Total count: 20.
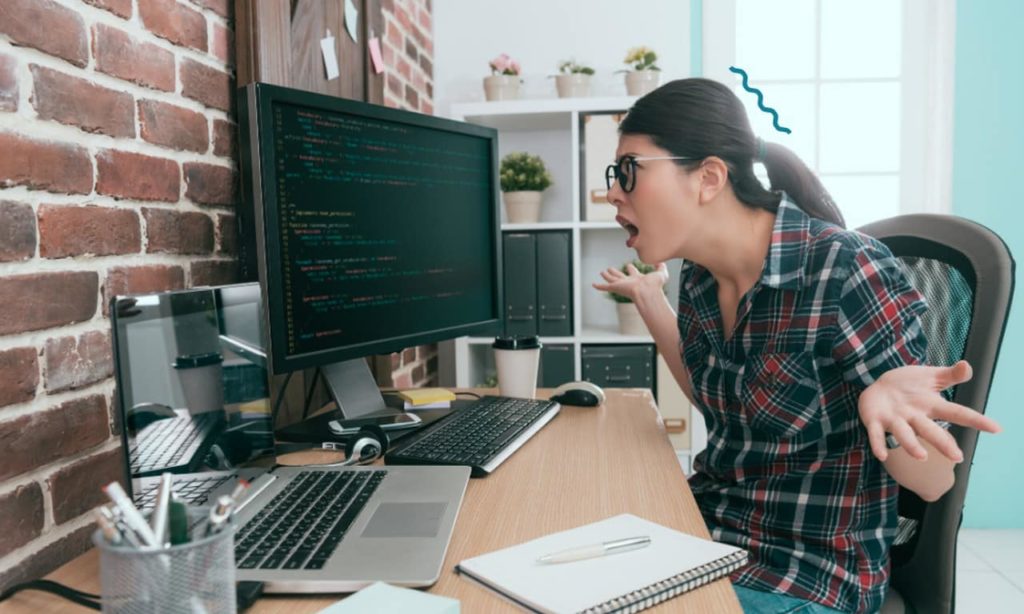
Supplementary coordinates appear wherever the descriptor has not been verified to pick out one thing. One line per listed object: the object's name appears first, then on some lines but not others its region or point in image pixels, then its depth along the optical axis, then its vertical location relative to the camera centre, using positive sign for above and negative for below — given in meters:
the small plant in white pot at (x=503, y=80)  2.56 +0.57
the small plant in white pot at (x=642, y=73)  2.54 +0.58
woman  0.97 -0.16
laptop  0.68 -0.26
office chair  1.02 -0.14
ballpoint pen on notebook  0.70 -0.29
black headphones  1.04 -0.28
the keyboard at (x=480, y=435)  1.01 -0.29
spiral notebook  0.62 -0.30
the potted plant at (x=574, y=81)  2.56 +0.56
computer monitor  1.03 +0.03
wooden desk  0.65 -0.30
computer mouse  1.44 -0.29
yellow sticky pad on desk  1.43 -0.29
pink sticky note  1.94 +0.51
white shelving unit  2.50 +0.04
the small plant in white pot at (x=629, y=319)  2.52 -0.25
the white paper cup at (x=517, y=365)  1.48 -0.24
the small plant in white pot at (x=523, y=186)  2.57 +0.21
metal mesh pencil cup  0.47 -0.21
